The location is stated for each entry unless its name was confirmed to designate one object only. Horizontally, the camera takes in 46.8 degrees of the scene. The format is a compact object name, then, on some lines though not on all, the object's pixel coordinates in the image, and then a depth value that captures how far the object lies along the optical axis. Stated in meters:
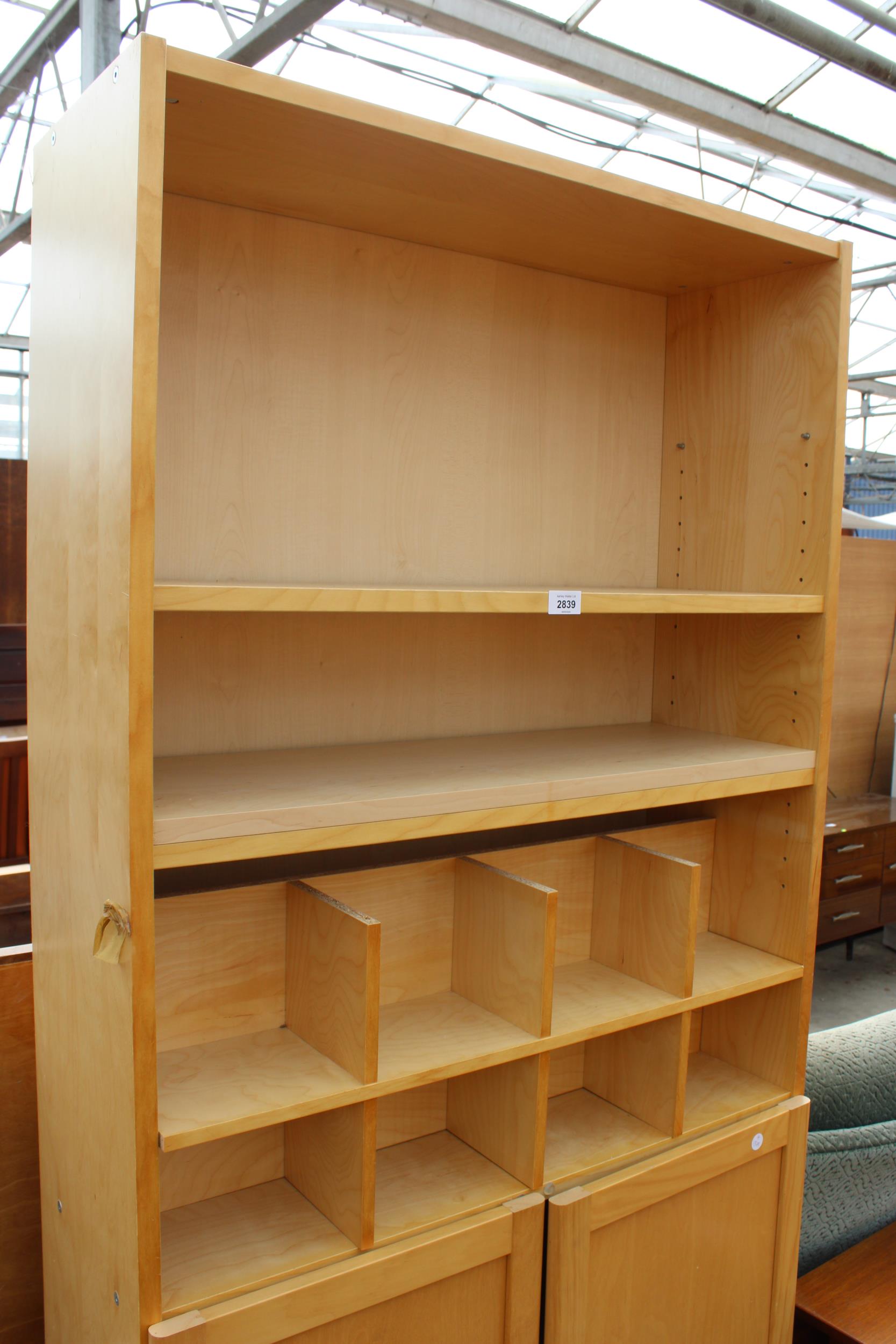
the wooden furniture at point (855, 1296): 1.67
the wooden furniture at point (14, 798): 2.84
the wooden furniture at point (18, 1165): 1.70
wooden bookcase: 1.18
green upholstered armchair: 1.95
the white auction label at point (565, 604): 1.38
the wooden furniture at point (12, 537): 3.46
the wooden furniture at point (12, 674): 3.45
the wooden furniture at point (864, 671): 4.76
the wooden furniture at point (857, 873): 4.23
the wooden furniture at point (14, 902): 2.22
